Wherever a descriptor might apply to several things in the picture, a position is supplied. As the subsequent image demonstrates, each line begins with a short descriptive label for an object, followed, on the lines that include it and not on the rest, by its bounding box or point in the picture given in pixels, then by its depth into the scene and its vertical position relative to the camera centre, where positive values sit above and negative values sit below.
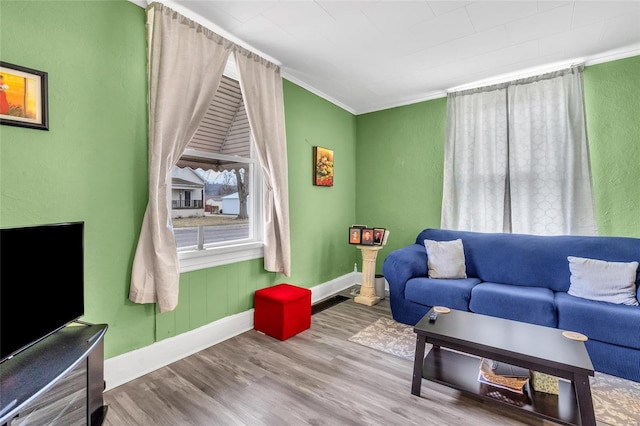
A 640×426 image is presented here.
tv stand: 1.10 -0.65
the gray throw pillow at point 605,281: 2.33 -0.58
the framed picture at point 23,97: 1.53 +0.64
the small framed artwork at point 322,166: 3.74 +0.61
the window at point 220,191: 2.47 +0.21
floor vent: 3.46 -1.13
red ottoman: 2.66 -0.92
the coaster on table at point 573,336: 1.76 -0.76
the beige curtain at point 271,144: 2.77 +0.69
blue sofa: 2.13 -0.72
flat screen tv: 1.21 -0.31
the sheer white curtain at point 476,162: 3.38 +0.60
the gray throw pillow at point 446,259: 3.04 -0.50
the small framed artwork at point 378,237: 3.72 -0.31
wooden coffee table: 1.52 -0.82
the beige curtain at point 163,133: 2.06 +0.59
